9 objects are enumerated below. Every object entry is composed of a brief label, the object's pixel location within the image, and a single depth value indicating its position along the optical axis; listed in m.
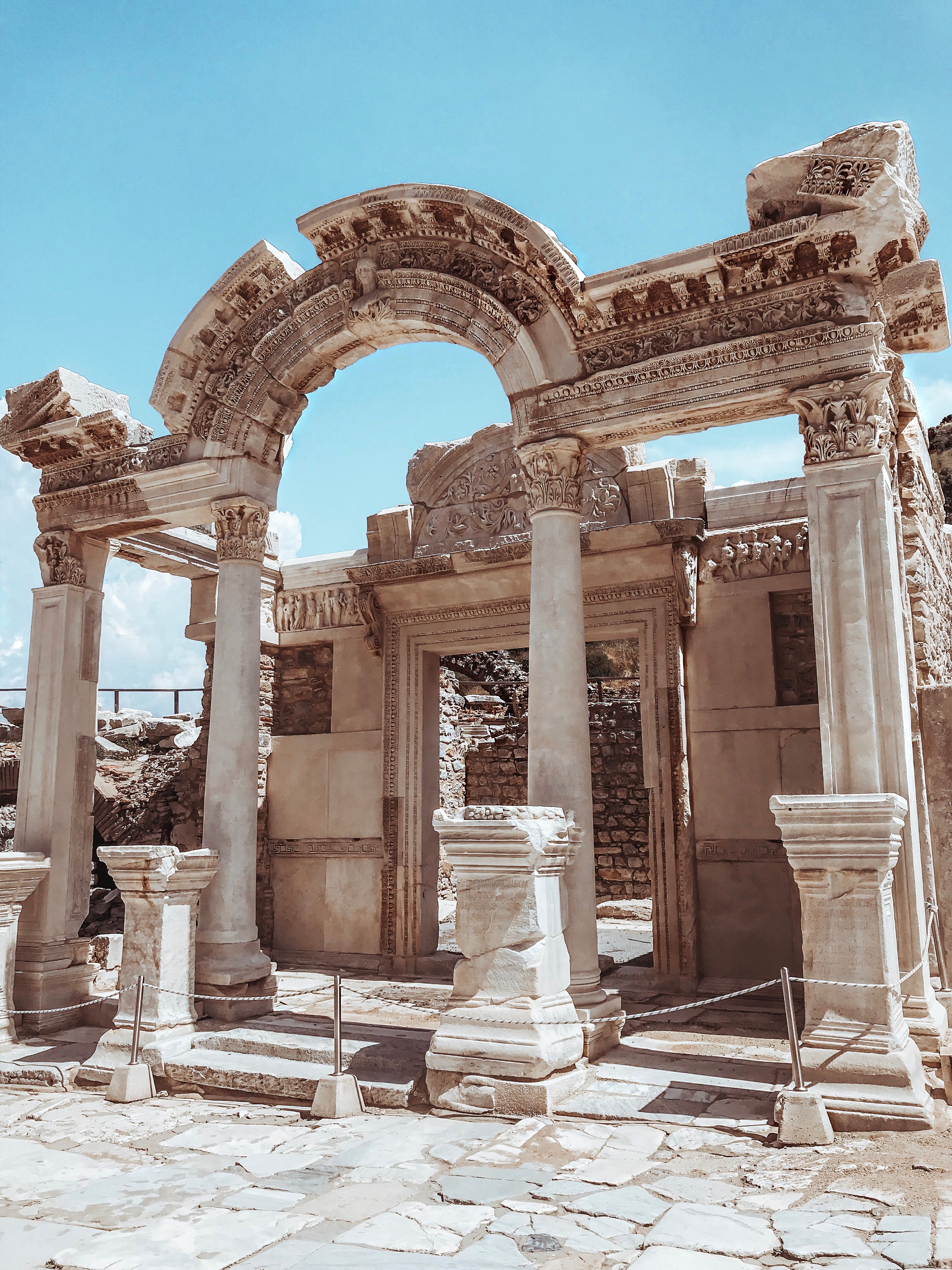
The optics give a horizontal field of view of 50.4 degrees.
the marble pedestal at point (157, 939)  6.88
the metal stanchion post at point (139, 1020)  6.42
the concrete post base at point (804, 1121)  4.70
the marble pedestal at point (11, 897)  7.86
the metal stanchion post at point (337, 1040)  5.68
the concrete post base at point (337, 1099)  5.56
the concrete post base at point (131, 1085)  6.18
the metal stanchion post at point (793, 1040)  4.81
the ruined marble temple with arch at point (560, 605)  5.88
